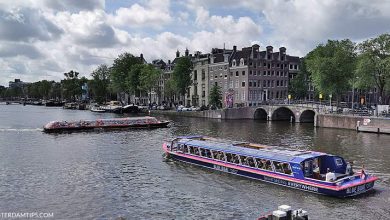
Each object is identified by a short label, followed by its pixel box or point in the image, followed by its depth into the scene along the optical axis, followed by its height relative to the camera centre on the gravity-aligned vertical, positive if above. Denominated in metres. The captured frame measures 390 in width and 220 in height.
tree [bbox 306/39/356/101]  92.94 +8.53
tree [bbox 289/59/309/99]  132.62 +7.43
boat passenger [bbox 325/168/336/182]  32.35 -5.41
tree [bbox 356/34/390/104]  85.56 +9.12
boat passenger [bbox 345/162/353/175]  36.19 -5.35
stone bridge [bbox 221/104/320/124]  106.00 -1.78
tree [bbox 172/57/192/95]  133.88 +10.59
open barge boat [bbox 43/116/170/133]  79.34 -3.80
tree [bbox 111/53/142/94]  164.75 +13.20
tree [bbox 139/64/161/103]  150.24 +9.97
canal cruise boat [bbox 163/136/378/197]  32.47 -5.34
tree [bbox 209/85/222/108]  125.38 +3.07
